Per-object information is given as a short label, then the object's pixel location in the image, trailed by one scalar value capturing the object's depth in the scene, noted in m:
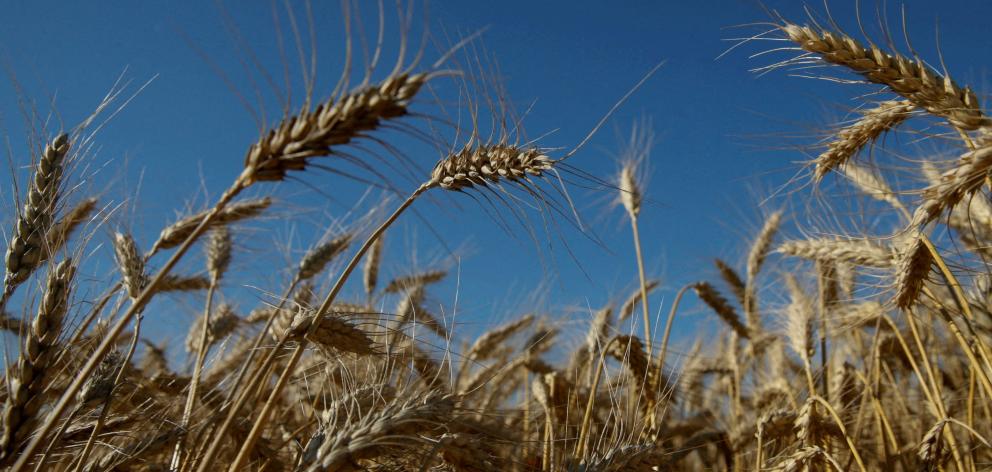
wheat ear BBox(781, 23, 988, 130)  0.70
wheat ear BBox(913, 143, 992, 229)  0.68
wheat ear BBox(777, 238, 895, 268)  0.94
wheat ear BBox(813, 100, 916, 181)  0.77
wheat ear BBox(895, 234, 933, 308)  0.82
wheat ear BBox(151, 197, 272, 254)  0.90
